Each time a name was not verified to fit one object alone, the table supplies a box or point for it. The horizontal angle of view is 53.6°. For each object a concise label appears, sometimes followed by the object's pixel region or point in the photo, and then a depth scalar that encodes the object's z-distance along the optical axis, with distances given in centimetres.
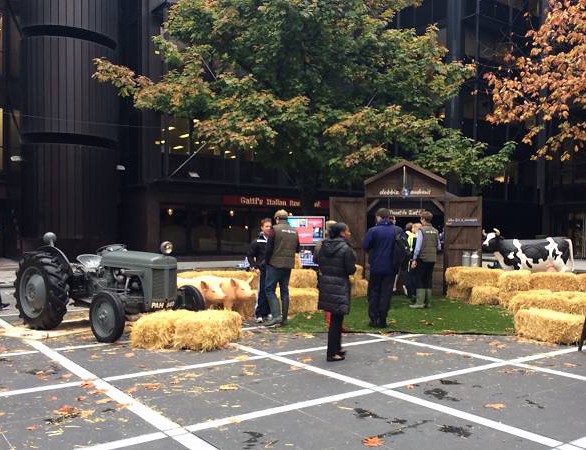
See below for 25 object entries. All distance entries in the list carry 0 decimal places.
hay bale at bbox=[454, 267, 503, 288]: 1219
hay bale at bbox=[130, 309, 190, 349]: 754
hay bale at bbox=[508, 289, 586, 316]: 923
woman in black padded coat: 693
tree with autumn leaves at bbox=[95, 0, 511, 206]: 1280
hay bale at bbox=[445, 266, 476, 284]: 1244
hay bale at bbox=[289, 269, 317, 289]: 1201
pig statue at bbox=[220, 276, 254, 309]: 979
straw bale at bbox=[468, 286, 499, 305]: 1188
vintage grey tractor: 803
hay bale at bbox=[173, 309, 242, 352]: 740
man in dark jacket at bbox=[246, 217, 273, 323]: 950
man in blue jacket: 905
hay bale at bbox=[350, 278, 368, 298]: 1277
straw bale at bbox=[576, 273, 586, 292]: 1181
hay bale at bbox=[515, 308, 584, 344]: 792
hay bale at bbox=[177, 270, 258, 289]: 1124
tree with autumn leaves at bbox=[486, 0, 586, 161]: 1049
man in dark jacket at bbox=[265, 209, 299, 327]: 903
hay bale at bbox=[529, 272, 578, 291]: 1177
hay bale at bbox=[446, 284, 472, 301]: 1248
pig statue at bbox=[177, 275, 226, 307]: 961
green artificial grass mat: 901
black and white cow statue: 1427
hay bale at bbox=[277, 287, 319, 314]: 1049
